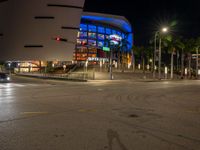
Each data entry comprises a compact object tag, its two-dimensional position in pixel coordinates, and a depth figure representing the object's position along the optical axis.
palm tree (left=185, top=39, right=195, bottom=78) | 41.24
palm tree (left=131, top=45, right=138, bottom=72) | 55.51
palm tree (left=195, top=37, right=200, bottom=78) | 40.46
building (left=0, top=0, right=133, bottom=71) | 73.98
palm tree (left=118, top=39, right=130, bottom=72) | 56.82
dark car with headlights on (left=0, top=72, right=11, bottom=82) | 21.61
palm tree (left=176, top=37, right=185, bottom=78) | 38.95
